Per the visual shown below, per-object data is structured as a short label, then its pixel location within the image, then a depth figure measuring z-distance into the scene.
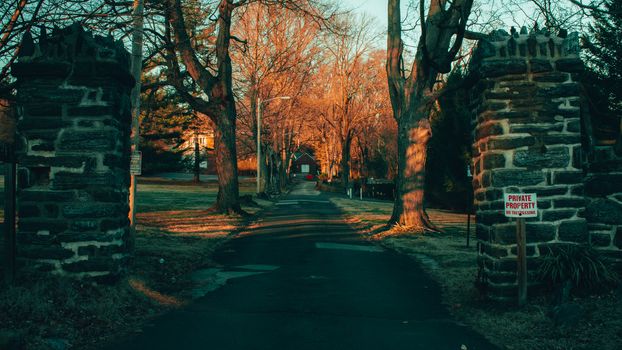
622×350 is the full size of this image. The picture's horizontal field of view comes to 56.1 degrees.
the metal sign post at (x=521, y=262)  7.84
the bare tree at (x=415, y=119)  18.56
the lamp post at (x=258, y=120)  39.47
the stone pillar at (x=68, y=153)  8.09
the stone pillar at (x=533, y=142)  8.27
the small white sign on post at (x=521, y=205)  7.89
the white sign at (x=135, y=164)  11.00
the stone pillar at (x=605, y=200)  8.43
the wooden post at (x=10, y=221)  7.71
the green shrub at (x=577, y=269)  7.73
